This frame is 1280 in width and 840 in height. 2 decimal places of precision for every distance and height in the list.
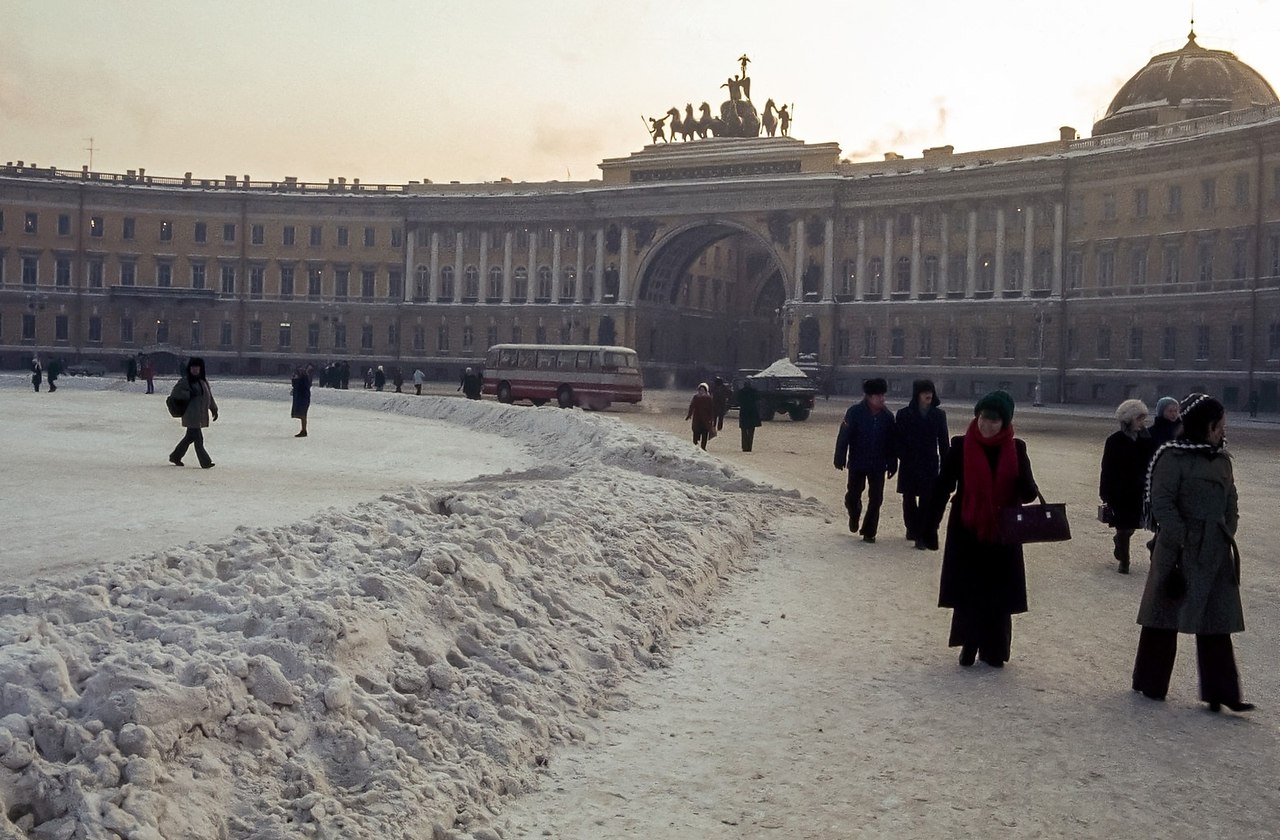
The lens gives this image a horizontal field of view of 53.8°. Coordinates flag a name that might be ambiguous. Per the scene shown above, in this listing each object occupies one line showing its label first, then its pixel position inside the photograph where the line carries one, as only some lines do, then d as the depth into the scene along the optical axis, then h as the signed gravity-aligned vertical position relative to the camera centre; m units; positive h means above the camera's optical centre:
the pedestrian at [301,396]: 26.88 -0.40
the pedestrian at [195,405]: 17.97 -0.44
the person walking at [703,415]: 25.88 -0.59
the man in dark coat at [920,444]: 13.77 -0.58
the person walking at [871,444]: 14.25 -0.62
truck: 41.06 -0.19
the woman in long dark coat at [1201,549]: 7.64 -0.93
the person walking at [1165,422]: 12.61 -0.26
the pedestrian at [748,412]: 27.09 -0.53
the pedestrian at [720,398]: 31.92 -0.29
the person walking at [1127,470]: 12.56 -0.75
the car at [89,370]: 72.28 +0.14
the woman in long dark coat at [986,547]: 8.73 -1.08
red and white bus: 46.56 +0.28
